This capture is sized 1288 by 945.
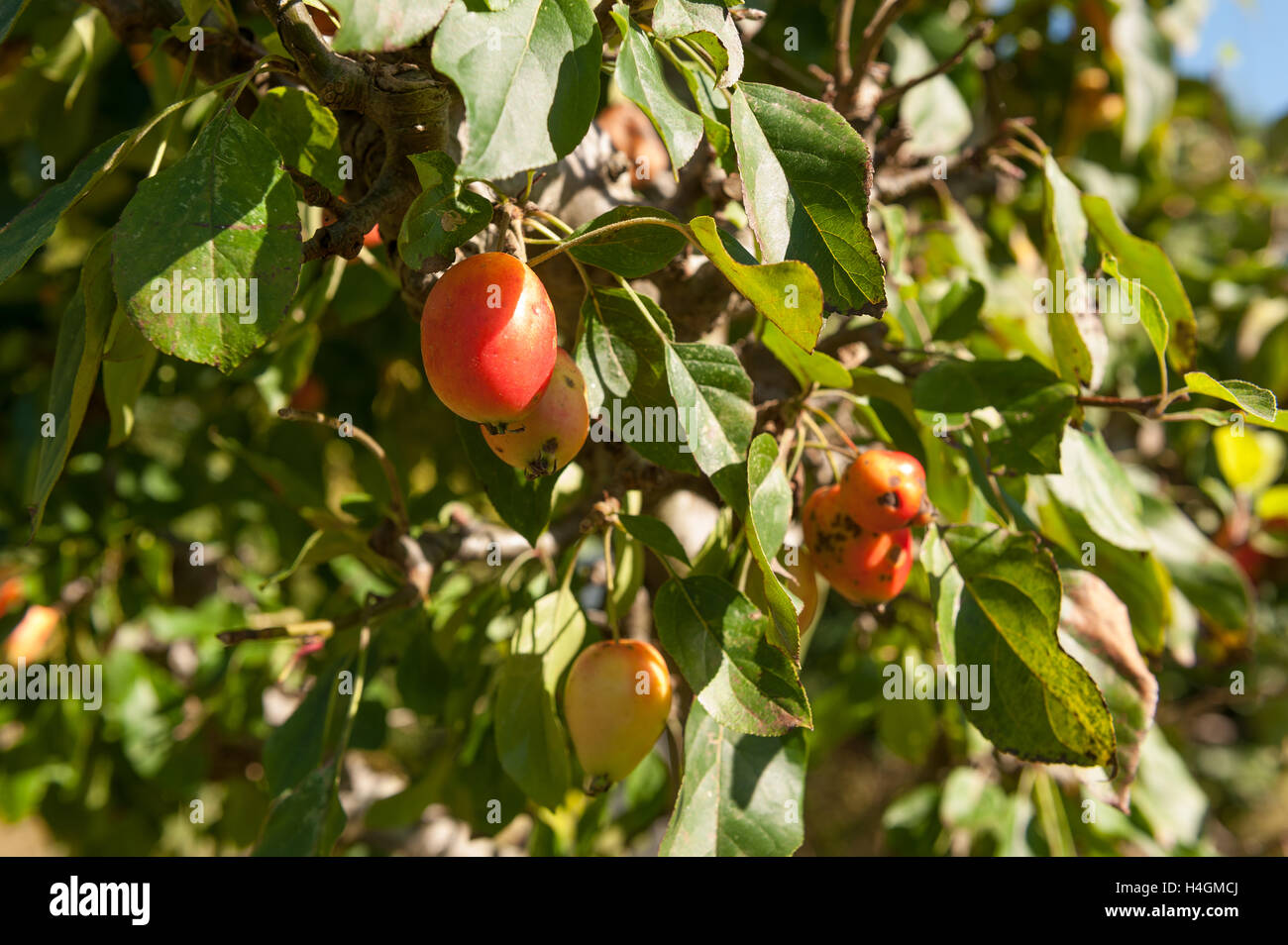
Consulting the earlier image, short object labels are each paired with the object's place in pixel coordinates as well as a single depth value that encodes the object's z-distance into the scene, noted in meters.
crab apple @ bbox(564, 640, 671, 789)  0.49
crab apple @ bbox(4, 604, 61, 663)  0.73
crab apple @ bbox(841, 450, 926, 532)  0.50
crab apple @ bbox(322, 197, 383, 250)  0.57
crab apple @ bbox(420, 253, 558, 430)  0.44
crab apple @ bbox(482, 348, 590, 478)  0.46
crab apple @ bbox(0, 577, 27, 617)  0.78
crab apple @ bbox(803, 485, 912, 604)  0.51
